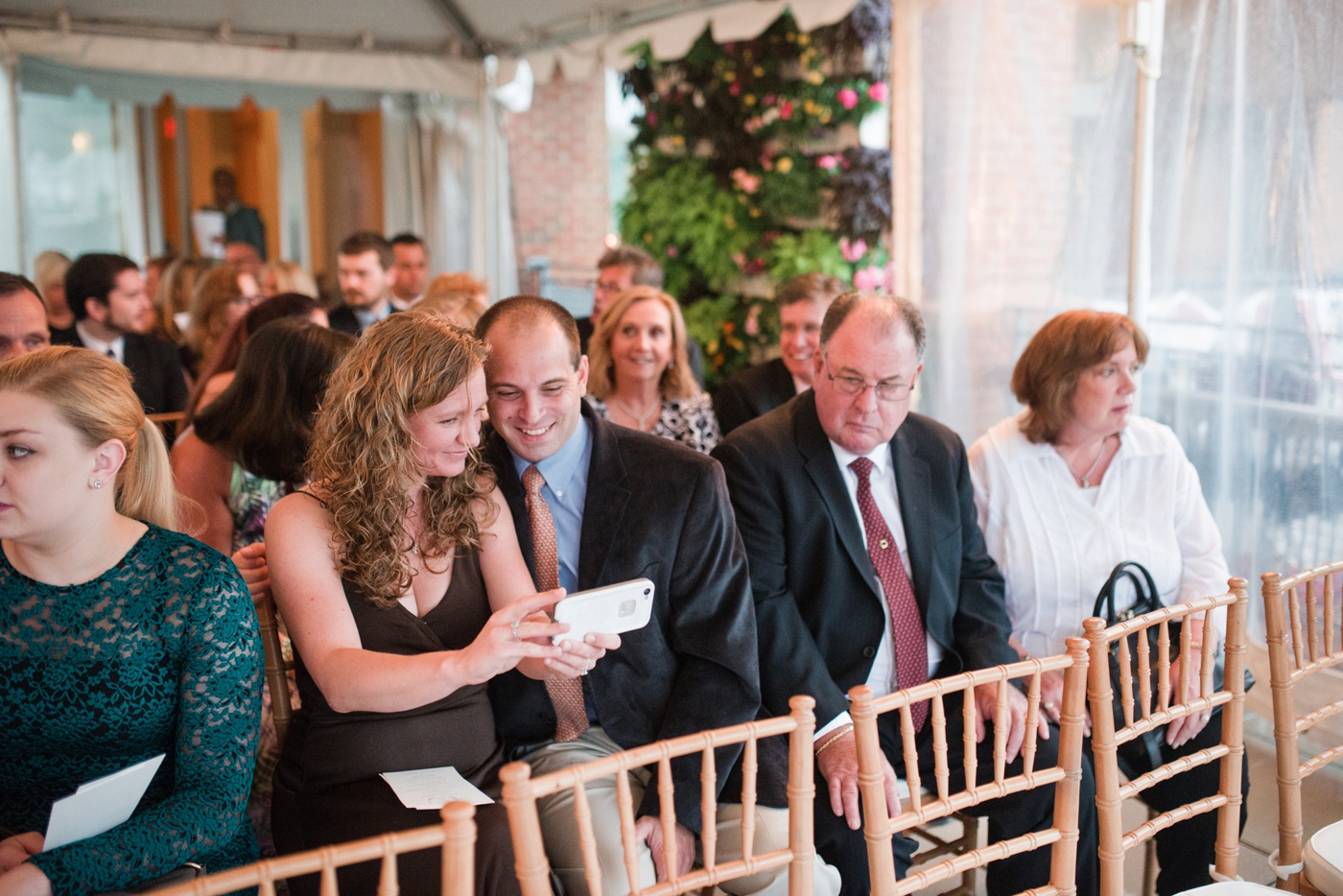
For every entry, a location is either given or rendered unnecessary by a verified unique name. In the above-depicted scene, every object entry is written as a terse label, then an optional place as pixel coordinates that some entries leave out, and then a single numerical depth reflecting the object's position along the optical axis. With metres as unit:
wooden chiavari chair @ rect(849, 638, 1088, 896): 1.62
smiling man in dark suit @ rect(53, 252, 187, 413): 4.64
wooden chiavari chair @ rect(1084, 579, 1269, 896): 1.88
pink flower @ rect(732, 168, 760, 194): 6.21
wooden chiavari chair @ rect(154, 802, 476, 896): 1.20
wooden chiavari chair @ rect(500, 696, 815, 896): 1.35
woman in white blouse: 2.91
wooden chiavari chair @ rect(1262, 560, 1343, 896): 2.12
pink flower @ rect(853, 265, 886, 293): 5.59
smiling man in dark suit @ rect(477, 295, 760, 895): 2.23
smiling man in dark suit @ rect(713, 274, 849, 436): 4.12
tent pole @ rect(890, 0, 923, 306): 4.46
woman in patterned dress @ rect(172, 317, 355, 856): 2.77
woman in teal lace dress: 1.73
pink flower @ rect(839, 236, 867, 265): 5.64
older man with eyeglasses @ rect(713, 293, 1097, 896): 2.48
